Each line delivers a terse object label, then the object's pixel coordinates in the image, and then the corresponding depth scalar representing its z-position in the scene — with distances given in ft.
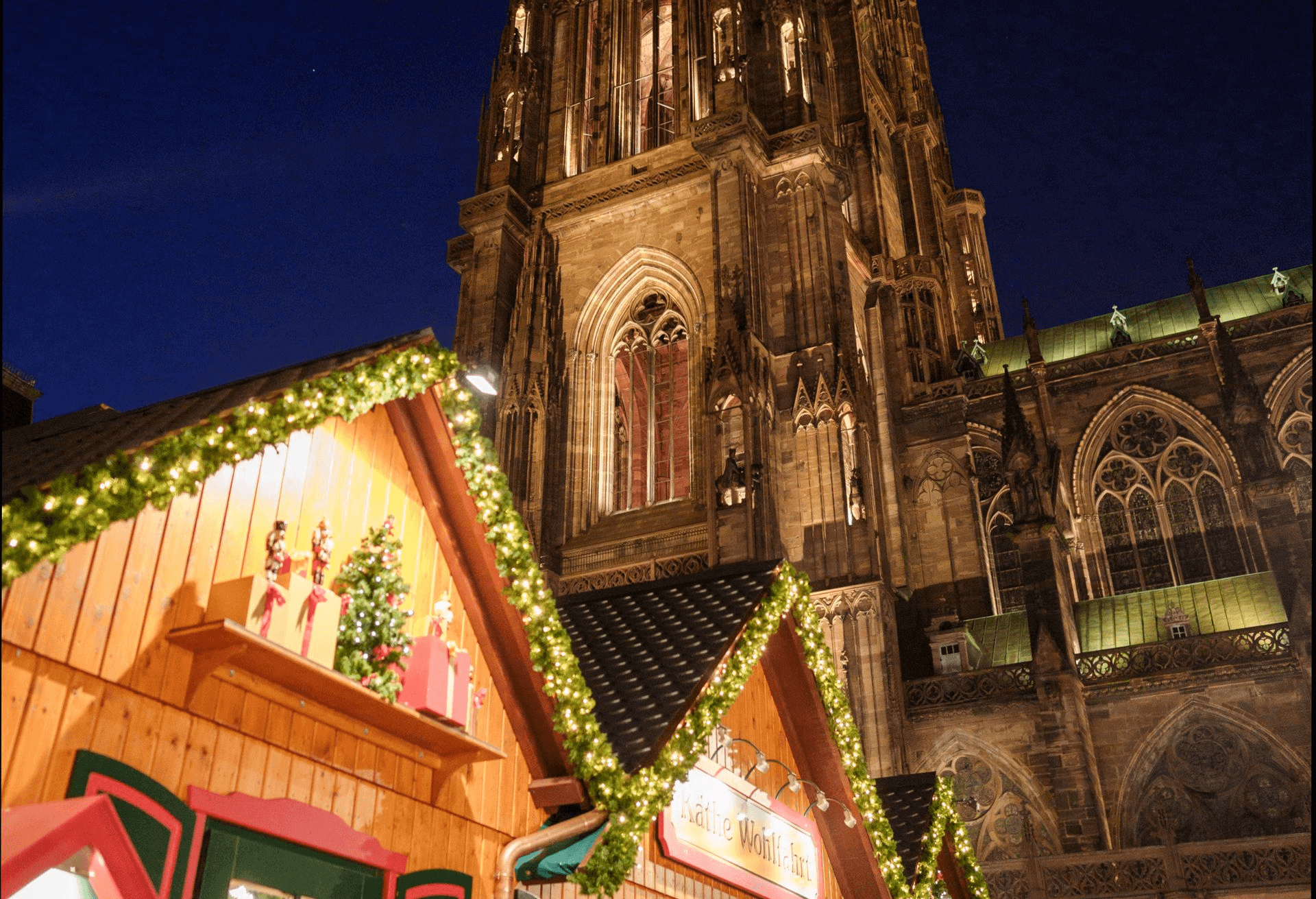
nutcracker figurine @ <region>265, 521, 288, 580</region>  18.78
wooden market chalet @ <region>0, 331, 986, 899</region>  14.94
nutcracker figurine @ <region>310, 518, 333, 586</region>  19.88
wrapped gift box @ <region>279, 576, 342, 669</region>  17.99
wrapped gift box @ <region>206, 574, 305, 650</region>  17.29
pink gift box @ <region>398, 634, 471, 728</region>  19.88
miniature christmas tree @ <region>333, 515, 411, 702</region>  19.40
